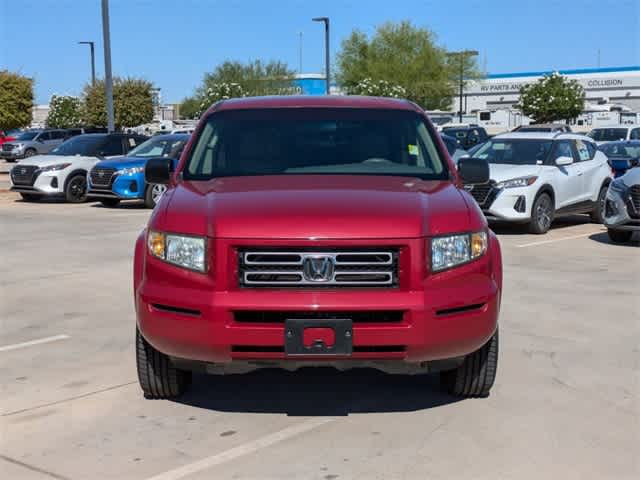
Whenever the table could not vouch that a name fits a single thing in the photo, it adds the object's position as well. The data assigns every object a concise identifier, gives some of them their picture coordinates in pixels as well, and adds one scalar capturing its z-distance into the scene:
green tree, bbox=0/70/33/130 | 33.38
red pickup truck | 4.53
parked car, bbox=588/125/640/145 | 28.88
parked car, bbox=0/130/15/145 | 43.03
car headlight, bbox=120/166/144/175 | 18.77
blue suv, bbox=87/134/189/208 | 18.67
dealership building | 107.38
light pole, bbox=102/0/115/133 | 25.84
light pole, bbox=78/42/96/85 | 52.78
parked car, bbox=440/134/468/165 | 19.77
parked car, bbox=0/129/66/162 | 41.59
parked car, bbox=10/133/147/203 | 20.30
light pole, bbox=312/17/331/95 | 40.19
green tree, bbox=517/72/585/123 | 70.38
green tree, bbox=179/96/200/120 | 82.30
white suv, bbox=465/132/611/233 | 13.80
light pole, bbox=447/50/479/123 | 73.94
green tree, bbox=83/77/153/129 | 51.31
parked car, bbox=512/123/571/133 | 31.89
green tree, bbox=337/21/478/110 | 71.44
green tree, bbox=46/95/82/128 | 76.38
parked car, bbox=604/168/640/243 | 12.23
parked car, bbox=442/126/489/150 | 34.12
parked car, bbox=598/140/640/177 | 19.75
